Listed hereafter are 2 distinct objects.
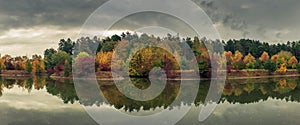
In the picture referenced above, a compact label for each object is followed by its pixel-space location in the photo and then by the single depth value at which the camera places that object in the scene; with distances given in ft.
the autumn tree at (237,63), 144.15
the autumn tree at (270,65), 156.46
